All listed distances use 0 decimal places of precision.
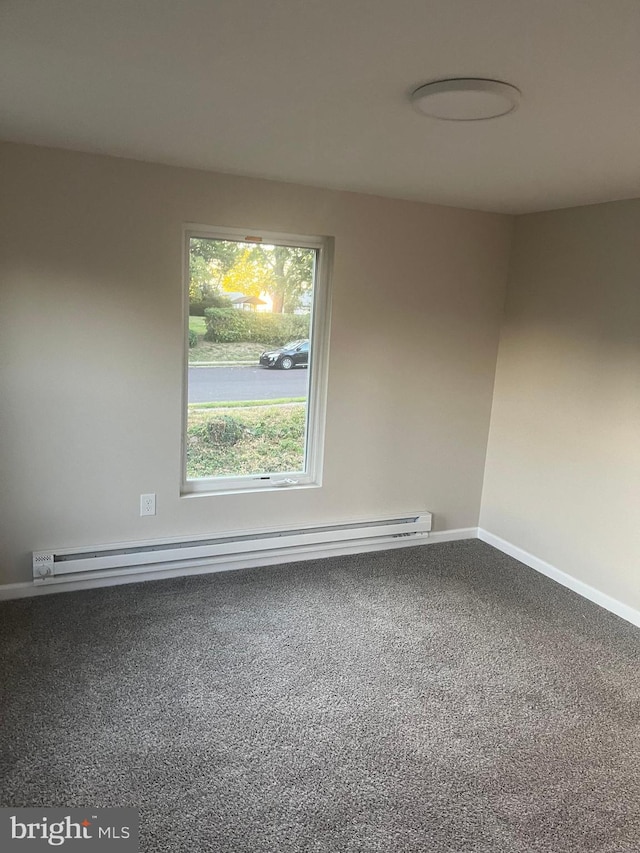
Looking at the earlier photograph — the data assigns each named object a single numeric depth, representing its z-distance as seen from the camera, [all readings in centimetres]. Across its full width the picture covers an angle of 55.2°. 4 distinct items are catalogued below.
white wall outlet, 324
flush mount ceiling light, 163
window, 330
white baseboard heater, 306
